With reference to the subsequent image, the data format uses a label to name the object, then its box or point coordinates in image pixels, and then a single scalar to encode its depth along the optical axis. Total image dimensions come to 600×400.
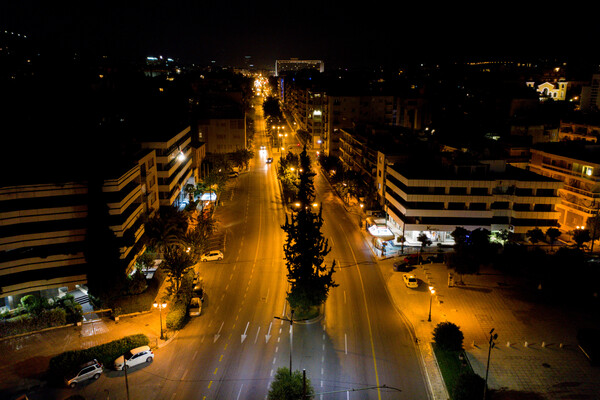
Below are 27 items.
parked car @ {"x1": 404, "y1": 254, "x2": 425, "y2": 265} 48.34
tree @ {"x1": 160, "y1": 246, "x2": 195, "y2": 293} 39.50
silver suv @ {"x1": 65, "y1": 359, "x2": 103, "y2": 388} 28.56
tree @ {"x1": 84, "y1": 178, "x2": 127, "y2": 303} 37.50
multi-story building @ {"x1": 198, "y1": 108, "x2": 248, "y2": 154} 98.81
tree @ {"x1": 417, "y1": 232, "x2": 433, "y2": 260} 51.06
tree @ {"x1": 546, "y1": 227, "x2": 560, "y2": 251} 52.06
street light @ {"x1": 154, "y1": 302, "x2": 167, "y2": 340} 34.11
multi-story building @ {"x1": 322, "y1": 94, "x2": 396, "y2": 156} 103.06
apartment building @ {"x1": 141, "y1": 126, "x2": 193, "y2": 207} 56.91
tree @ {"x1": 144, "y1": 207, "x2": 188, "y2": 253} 46.31
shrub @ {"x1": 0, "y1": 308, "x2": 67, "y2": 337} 34.28
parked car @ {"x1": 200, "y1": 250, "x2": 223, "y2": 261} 49.00
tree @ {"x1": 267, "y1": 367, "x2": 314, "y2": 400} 25.06
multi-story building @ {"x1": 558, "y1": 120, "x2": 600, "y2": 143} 80.50
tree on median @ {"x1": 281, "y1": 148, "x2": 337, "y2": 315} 35.47
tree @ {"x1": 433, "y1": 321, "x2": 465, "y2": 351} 31.36
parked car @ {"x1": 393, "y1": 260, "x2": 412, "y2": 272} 46.88
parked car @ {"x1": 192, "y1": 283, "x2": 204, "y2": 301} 39.92
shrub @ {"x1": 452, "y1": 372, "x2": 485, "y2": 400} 25.75
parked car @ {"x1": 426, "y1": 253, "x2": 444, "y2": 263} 49.38
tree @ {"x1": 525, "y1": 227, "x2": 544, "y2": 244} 52.22
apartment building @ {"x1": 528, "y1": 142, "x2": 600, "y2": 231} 56.47
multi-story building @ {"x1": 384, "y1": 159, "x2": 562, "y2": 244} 51.44
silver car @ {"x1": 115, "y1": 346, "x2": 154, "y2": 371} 30.21
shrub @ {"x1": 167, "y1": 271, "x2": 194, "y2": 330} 35.00
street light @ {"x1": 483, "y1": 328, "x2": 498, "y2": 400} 25.22
